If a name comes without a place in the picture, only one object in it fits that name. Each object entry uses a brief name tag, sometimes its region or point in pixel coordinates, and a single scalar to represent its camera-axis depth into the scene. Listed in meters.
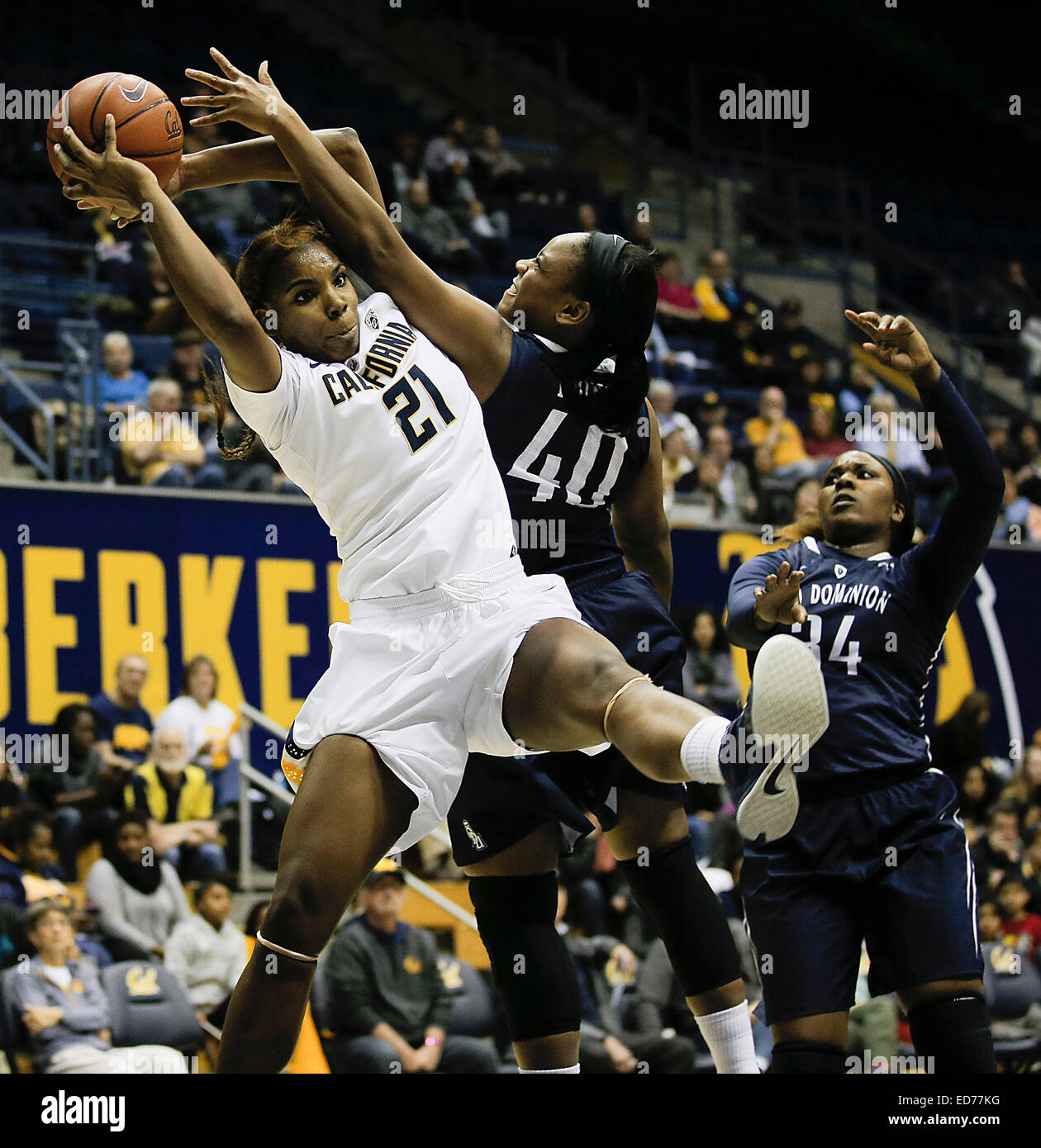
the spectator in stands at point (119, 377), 8.78
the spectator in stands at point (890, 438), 11.60
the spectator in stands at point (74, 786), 7.38
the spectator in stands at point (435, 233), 11.15
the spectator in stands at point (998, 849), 9.46
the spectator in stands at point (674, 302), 12.63
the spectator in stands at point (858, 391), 12.48
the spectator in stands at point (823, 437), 11.61
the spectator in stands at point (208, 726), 7.84
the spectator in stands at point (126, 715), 7.80
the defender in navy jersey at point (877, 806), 3.85
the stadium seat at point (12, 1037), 6.44
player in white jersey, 3.26
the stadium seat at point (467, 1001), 7.37
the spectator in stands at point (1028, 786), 10.20
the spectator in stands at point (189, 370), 8.86
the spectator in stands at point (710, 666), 9.28
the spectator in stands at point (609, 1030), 7.41
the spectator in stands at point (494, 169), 12.62
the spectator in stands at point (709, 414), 10.98
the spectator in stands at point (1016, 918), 9.07
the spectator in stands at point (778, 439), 11.05
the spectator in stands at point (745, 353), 12.59
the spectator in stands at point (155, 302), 9.55
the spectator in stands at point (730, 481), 10.62
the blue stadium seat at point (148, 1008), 6.74
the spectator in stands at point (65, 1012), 6.46
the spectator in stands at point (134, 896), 7.10
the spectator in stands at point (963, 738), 10.35
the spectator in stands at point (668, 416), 10.58
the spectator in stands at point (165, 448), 8.40
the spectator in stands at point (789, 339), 13.05
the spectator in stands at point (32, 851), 7.02
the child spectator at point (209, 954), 7.14
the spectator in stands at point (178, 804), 7.52
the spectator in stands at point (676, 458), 10.11
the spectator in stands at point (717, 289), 13.09
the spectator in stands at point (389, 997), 6.98
